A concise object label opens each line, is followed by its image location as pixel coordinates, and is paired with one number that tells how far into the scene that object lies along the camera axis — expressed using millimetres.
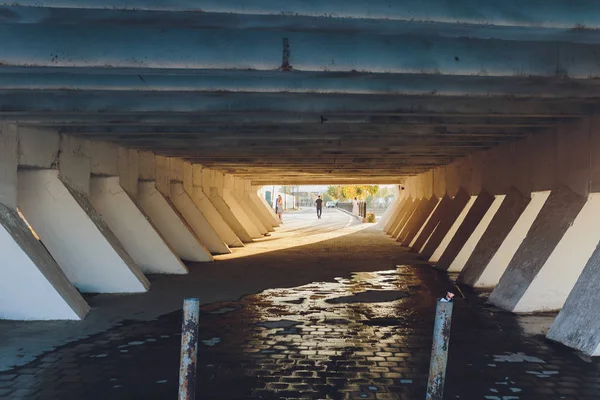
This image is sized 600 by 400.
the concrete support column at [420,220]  20906
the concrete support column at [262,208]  31312
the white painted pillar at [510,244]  11133
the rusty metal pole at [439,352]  4164
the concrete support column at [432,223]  17828
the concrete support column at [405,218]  24914
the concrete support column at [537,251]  8938
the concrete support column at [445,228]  15953
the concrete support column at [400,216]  26800
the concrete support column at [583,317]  6512
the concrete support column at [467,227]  13594
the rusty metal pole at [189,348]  4395
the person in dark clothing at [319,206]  44719
